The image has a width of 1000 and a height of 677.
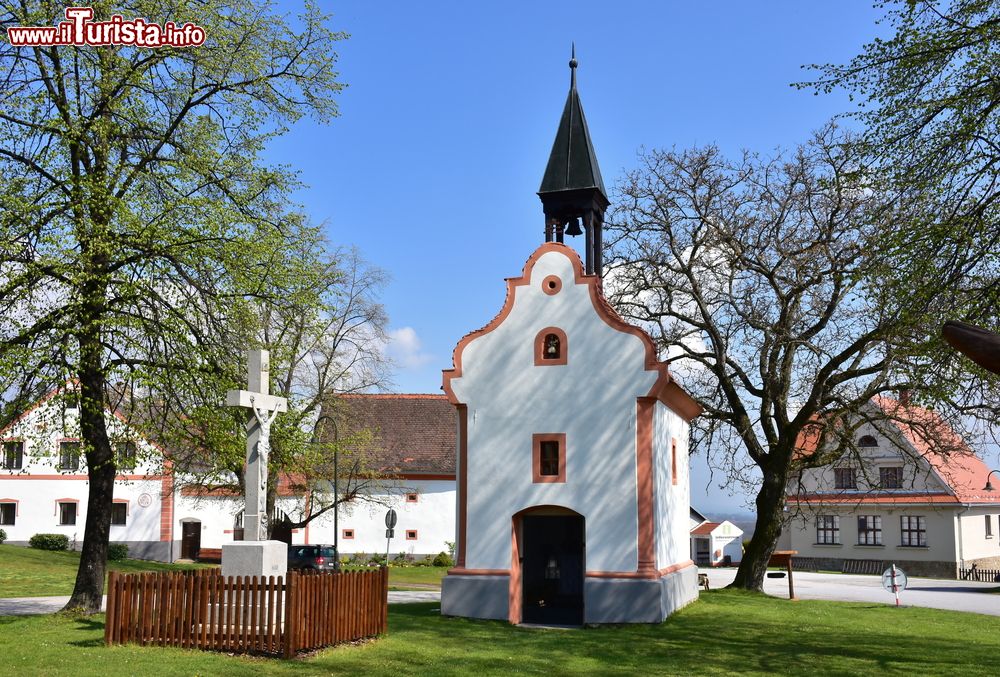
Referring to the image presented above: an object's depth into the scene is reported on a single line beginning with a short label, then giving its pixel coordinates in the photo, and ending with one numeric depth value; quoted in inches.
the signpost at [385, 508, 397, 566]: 1668.3
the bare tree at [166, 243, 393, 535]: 804.6
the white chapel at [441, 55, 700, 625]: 835.4
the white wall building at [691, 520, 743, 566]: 2476.6
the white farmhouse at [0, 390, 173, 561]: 1907.0
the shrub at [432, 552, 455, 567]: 1957.4
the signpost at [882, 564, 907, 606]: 899.4
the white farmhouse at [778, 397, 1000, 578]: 1961.1
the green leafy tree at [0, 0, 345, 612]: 732.7
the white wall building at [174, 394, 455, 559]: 1995.6
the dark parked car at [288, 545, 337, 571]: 1486.2
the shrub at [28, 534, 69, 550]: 1835.6
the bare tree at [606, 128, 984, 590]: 1051.9
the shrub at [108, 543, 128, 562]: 1729.3
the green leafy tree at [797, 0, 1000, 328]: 562.9
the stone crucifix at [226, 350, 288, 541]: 632.4
